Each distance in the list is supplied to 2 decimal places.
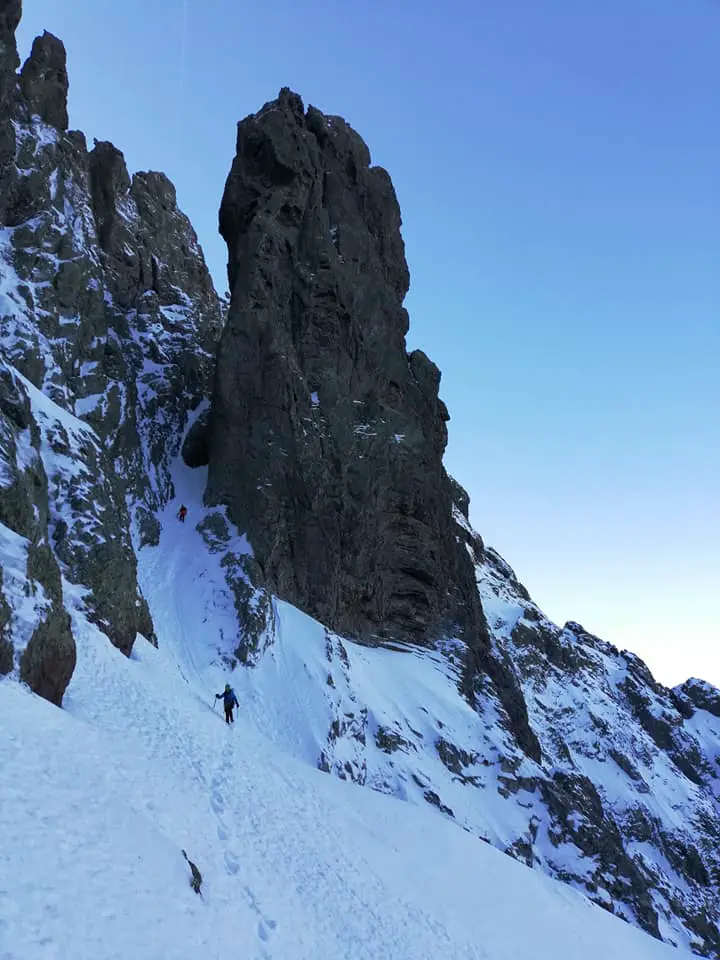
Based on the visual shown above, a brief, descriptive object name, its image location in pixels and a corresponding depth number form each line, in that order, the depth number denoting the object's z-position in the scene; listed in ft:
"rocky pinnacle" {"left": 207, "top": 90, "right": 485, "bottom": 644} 152.05
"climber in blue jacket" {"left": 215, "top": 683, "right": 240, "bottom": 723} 83.51
